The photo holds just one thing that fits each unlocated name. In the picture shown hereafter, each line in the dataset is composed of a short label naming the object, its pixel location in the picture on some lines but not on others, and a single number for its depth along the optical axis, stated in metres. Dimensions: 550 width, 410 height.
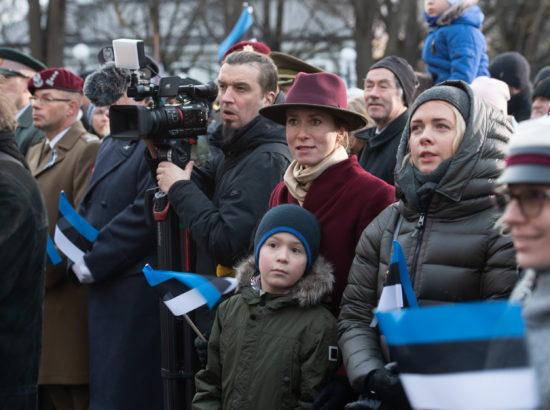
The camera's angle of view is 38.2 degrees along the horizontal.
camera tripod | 4.07
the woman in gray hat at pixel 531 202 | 1.84
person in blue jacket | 5.99
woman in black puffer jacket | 2.97
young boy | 3.28
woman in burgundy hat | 3.64
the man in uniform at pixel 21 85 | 6.79
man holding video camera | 4.01
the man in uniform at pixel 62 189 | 5.14
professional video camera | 4.02
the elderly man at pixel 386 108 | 4.92
